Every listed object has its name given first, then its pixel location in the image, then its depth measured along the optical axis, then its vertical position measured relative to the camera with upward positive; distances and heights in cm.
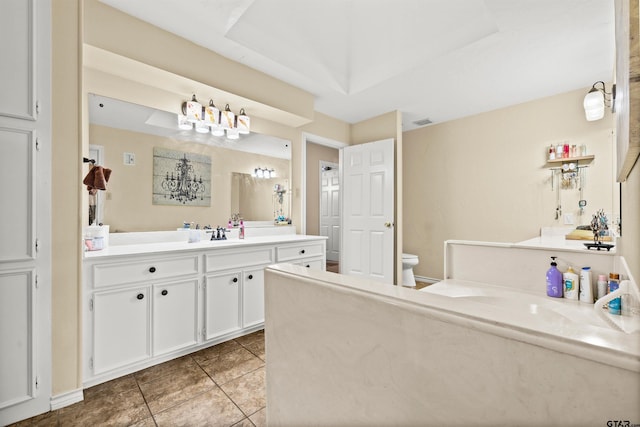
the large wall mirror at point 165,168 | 219 +41
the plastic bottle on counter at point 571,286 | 138 -36
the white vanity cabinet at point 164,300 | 173 -62
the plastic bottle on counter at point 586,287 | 135 -36
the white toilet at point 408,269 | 393 -80
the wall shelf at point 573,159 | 291 +57
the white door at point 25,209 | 141 +2
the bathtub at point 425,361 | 41 -28
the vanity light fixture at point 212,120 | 252 +88
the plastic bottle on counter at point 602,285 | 130 -34
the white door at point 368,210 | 365 +4
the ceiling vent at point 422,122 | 405 +132
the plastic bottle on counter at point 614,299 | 106 -33
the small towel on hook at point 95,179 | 193 +24
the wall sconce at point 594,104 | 234 +92
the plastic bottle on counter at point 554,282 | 142 -35
